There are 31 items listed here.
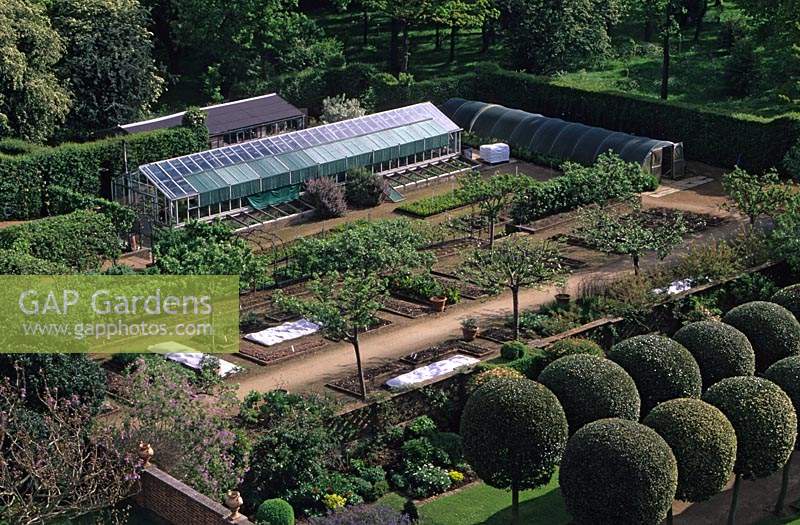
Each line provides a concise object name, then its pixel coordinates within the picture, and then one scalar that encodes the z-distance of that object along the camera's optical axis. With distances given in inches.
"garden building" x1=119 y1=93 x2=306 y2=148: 2340.1
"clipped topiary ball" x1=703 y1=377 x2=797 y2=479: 1257.4
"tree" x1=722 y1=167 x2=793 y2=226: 1889.8
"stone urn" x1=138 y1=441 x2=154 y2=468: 1237.8
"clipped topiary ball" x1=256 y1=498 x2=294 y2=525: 1192.8
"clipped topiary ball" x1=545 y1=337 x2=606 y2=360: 1513.3
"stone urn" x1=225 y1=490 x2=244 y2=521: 1150.3
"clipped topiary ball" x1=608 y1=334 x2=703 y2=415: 1347.2
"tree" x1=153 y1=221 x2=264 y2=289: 1658.5
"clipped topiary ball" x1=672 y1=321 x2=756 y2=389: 1395.2
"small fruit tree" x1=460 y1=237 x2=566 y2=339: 1635.1
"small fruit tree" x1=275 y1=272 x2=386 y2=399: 1460.4
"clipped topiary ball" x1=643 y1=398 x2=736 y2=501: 1215.6
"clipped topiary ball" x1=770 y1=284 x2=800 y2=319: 1546.5
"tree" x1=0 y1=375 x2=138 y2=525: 1132.5
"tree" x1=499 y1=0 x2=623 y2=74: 2677.2
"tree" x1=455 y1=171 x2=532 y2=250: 1967.3
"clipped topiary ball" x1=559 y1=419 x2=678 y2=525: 1154.7
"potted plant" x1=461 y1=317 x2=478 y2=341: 1675.7
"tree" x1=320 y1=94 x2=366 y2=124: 2429.9
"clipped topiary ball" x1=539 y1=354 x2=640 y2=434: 1291.8
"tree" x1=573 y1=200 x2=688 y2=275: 1745.8
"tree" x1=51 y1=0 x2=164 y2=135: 2338.8
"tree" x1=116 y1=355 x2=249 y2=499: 1250.6
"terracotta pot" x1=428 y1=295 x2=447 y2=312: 1768.0
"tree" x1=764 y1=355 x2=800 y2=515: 1315.2
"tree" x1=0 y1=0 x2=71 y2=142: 2161.7
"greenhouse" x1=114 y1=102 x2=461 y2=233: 2048.5
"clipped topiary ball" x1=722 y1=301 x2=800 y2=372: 1445.6
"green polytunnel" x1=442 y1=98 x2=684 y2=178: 2287.2
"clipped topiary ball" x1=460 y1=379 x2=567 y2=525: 1228.5
